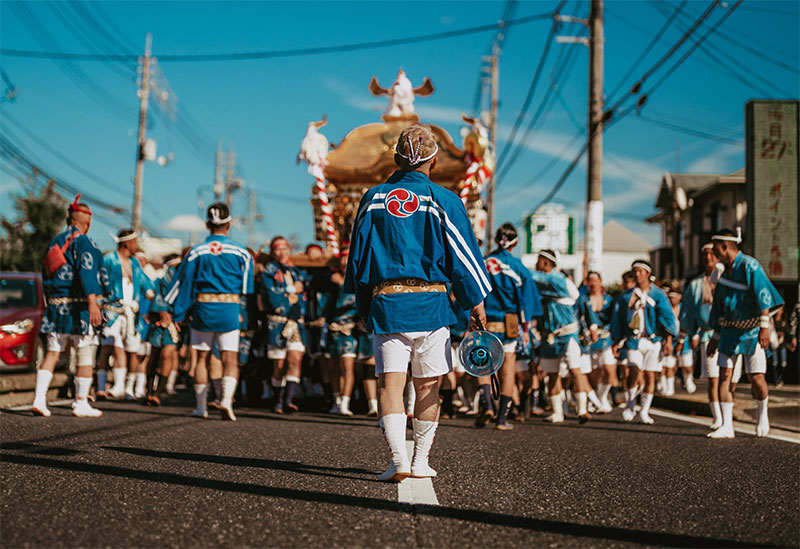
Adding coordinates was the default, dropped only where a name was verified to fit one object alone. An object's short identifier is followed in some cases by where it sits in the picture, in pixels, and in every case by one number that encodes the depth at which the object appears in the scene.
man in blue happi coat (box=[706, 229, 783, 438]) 7.71
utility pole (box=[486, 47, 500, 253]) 35.06
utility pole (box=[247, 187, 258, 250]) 72.63
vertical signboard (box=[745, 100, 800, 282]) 16.48
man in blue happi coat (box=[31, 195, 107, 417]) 7.76
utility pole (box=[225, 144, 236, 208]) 54.56
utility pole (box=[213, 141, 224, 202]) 50.22
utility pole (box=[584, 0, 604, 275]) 14.63
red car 10.77
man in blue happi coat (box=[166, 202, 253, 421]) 8.01
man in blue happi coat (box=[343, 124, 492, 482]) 4.64
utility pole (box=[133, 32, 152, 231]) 29.02
